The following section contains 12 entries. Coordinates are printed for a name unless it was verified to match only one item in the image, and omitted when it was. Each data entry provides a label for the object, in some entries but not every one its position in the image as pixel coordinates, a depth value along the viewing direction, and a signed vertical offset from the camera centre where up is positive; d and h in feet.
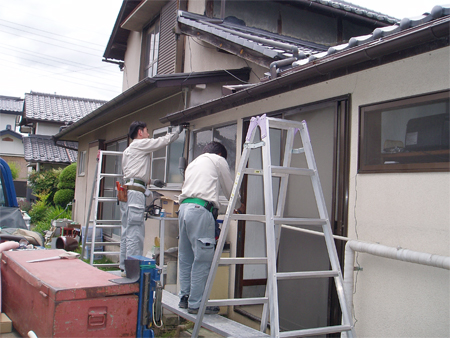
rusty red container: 7.04 -2.03
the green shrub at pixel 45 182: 62.28 +0.67
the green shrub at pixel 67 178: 55.72 +1.18
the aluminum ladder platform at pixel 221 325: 11.35 -3.70
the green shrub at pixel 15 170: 95.44 +3.31
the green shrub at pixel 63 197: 54.70 -1.25
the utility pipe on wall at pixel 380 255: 8.80 -1.15
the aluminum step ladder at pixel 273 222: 9.67 -0.59
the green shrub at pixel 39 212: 54.80 -3.39
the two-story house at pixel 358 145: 9.60 +1.64
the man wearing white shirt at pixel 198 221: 12.88 -0.81
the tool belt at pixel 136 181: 19.89 +0.47
